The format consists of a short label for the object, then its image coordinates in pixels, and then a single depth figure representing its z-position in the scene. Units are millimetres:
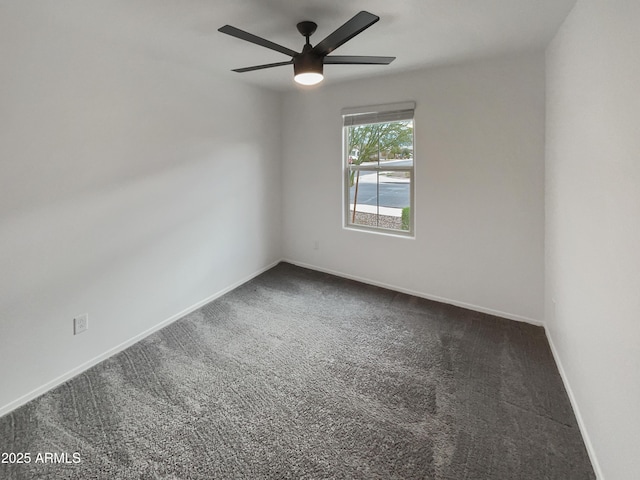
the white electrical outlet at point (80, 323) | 2283
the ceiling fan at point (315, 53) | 1695
